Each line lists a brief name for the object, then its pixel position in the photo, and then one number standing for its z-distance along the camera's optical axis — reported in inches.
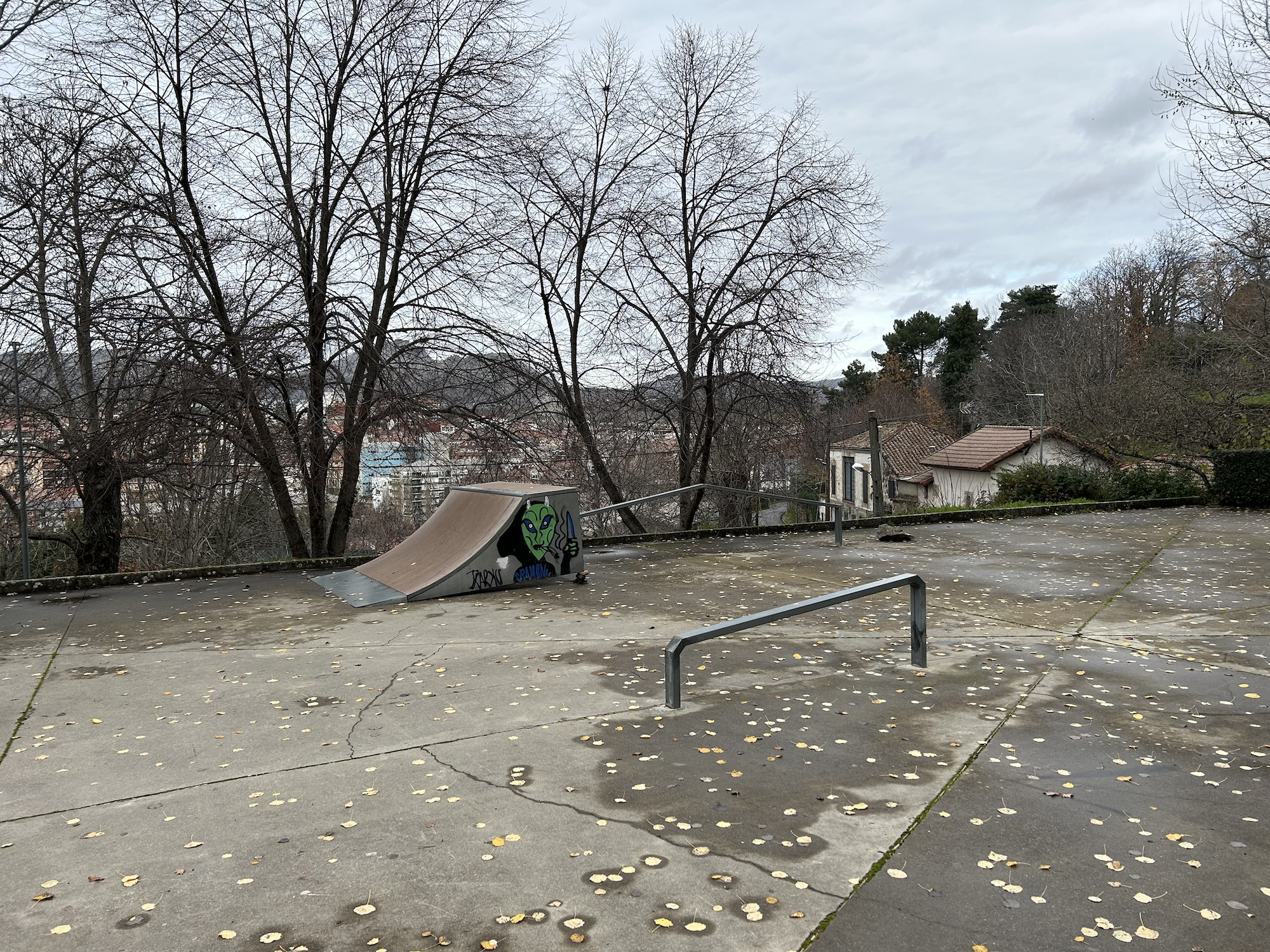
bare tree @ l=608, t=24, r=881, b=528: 649.0
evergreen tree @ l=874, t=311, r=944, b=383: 2404.0
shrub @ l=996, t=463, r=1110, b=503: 791.7
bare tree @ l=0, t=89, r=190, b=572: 426.3
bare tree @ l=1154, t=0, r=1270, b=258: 527.5
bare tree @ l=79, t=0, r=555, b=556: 451.8
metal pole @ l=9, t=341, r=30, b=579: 444.1
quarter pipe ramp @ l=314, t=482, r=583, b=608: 364.5
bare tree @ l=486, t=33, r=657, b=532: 627.5
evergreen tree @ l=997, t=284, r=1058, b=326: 2225.6
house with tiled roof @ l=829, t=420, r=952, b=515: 1691.7
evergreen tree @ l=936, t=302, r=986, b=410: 2240.4
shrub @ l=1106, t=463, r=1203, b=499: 740.6
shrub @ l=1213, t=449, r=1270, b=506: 674.8
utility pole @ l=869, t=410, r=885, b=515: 746.2
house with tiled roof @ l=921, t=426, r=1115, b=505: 1219.9
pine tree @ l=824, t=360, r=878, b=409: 2236.7
